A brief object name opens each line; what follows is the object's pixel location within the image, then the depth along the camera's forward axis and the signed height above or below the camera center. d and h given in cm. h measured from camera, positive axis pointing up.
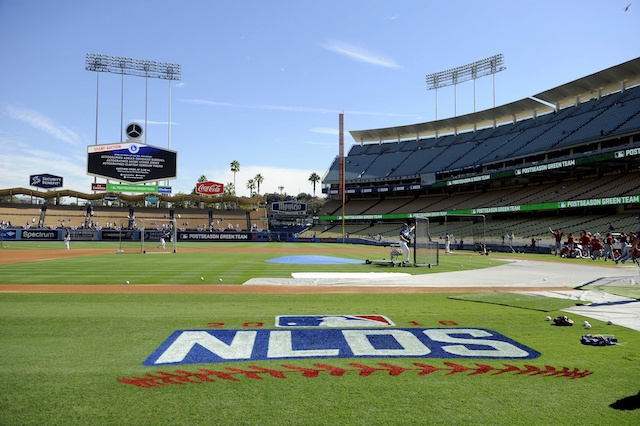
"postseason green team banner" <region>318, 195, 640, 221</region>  3928 +210
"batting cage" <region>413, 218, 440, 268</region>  2355 -126
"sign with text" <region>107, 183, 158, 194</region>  5559 +498
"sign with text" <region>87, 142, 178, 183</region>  5322 +832
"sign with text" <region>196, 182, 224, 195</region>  7788 +702
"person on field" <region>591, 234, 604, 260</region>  2889 -166
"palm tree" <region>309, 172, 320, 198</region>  13888 +1632
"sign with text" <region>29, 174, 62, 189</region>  7606 +813
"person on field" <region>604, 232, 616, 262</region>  2688 -150
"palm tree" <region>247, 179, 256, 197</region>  13738 +1372
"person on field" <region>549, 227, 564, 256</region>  3381 -131
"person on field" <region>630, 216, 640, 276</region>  1006 -40
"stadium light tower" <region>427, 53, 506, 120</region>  6881 +2773
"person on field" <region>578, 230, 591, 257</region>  2895 -115
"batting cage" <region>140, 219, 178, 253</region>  5721 -162
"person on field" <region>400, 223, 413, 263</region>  1998 -71
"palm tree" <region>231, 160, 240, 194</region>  12238 +1772
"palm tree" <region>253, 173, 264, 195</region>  13561 +1529
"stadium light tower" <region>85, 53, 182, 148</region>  6050 +2418
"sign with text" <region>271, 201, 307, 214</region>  8638 +372
